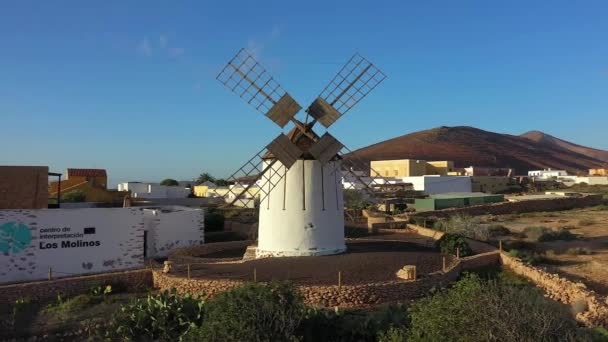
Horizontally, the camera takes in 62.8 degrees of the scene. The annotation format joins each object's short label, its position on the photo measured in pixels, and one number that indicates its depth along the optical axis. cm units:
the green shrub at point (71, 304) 1437
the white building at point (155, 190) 5234
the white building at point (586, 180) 7675
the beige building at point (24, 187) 1869
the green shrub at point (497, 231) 2754
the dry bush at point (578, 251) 2058
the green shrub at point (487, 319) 697
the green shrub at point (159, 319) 1101
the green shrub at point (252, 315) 811
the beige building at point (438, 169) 7500
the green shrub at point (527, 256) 1845
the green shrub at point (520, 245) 2173
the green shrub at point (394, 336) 762
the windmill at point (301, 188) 1777
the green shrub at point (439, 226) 2703
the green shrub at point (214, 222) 2925
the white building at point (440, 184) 5609
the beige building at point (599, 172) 9391
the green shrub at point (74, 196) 3234
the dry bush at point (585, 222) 3134
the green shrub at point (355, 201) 3922
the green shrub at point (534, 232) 2551
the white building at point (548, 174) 9282
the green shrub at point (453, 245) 1898
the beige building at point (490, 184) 6267
